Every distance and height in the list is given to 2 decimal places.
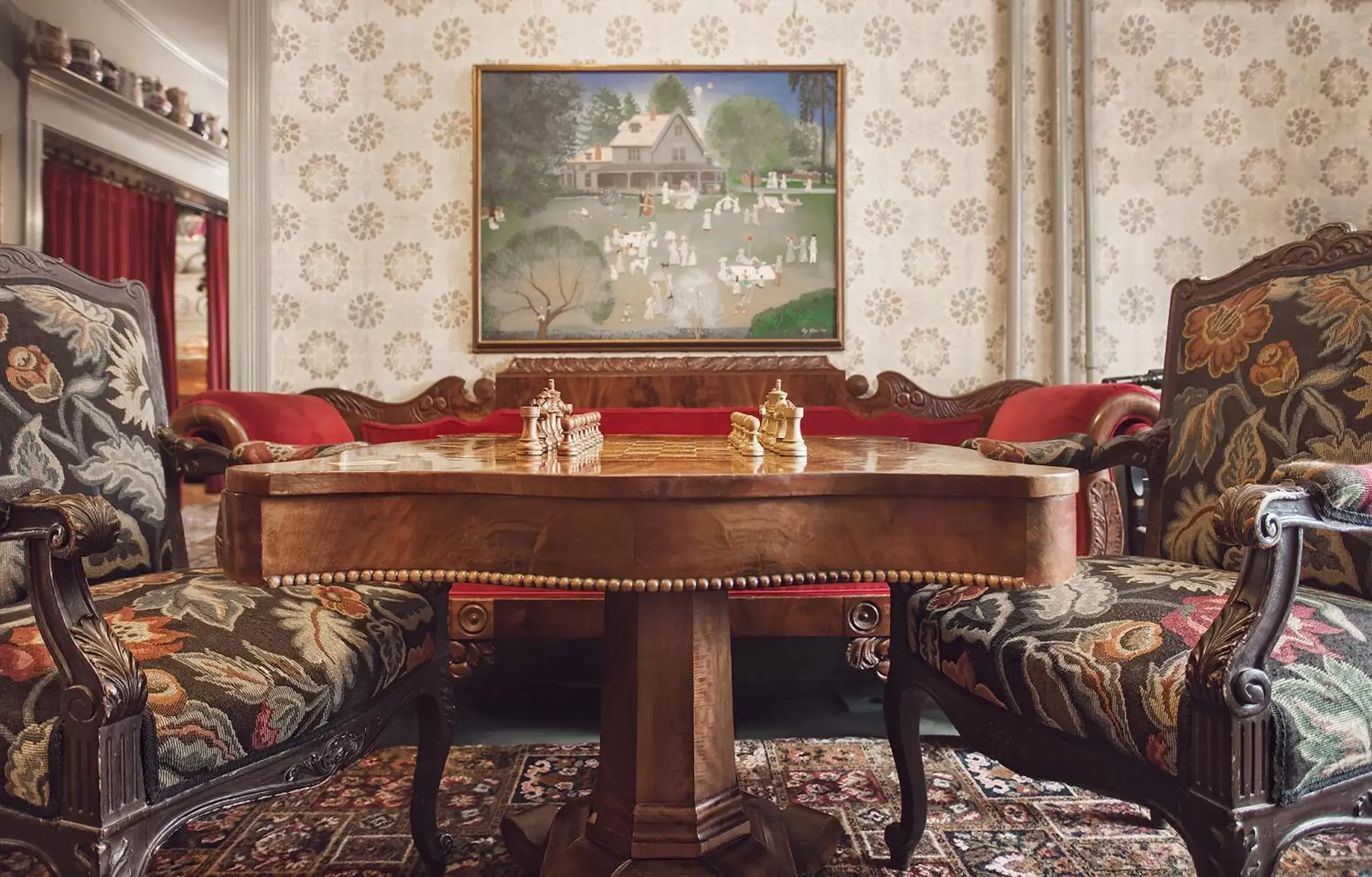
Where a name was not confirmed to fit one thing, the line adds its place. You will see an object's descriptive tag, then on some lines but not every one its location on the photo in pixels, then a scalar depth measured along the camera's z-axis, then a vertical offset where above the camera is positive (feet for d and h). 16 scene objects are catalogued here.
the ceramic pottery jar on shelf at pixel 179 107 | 23.56 +8.85
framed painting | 10.87 +2.72
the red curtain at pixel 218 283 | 27.94 +4.77
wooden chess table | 3.11 -0.37
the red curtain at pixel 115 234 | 21.58 +5.31
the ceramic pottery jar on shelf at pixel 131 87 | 21.40 +8.59
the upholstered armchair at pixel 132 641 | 3.04 -0.93
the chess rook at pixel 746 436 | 4.14 -0.06
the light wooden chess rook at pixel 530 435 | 3.99 -0.05
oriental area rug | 5.47 -2.82
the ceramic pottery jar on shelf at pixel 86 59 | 19.27 +8.32
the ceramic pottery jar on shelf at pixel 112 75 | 20.63 +8.54
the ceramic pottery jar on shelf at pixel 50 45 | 18.29 +8.16
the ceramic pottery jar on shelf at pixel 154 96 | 22.44 +8.69
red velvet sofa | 10.27 +0.26
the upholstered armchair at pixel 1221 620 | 3.08 -0.88
